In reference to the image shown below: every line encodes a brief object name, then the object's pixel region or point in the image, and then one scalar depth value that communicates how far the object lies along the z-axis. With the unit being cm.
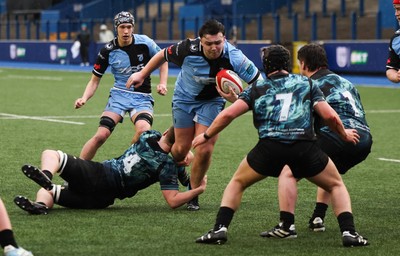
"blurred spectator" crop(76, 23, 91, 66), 4697
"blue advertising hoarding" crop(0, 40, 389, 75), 3403
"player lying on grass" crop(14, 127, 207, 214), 959
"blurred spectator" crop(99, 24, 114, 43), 4785
